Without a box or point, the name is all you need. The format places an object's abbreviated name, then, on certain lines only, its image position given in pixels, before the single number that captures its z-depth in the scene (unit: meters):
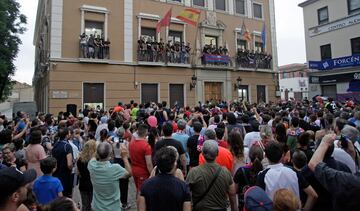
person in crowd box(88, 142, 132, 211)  4.29
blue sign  23.47
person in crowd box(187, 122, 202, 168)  6.20
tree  21.42
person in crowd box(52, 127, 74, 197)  5.60
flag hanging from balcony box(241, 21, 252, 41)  22.66
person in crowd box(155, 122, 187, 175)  5.07
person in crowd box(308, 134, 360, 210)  2.52
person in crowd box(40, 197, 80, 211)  2.29
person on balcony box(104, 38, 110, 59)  18.21
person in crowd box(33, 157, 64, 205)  4.08
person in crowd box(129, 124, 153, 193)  5.27
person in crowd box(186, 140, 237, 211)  3.62
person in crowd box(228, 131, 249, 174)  4.61
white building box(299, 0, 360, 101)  24.52
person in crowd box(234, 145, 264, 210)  3.78
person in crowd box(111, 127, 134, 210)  6.46
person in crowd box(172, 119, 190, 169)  6.35
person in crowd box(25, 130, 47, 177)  5.40
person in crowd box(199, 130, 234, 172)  4.56
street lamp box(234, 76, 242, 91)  23.83
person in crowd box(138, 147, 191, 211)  3.14
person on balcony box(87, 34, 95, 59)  17.53
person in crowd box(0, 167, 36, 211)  2.25
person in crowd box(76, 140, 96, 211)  4.97
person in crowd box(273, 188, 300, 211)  2.50
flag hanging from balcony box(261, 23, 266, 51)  23.61
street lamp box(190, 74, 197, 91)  21.62
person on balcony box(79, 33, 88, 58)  17.38
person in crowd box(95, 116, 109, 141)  8.00
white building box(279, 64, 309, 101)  51.78
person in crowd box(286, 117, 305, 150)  5.91
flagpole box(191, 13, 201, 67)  21.82
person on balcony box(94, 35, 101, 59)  17.84
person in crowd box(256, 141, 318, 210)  3.35
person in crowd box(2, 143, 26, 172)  4.84
